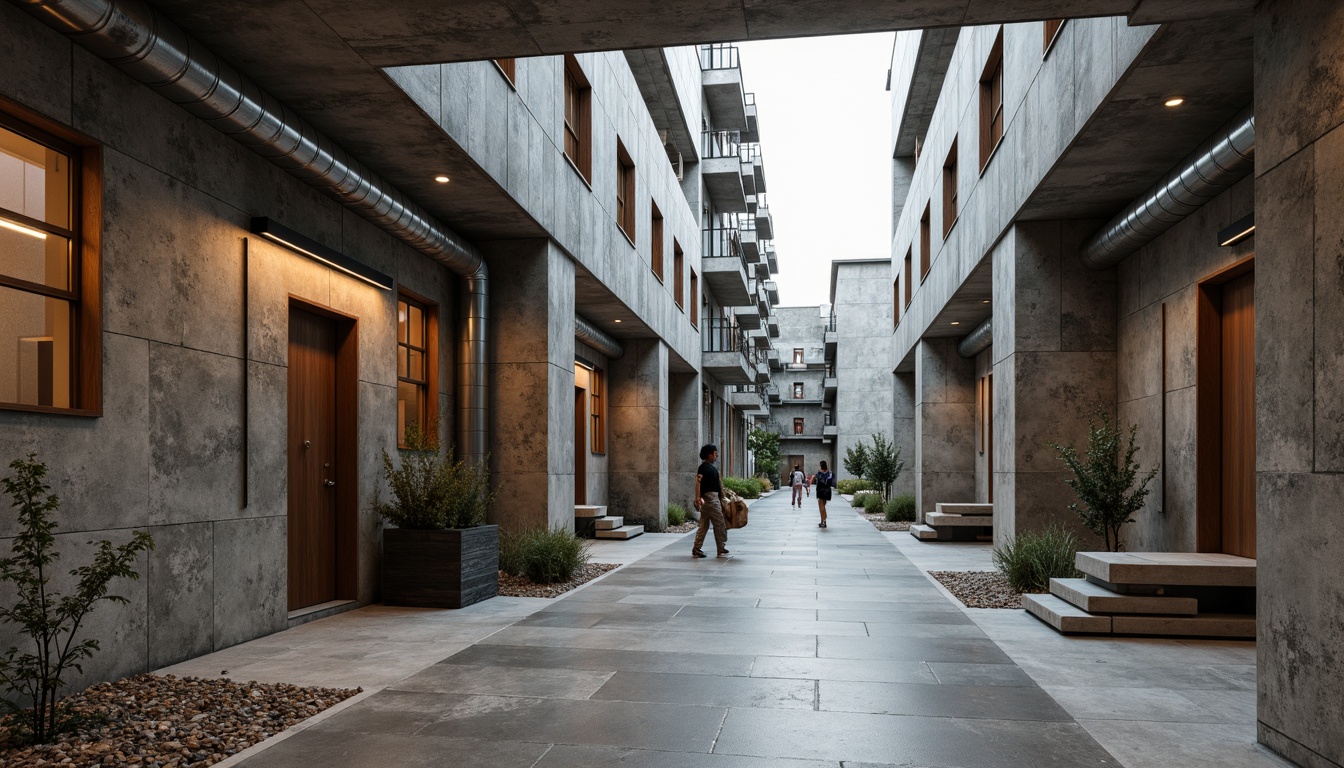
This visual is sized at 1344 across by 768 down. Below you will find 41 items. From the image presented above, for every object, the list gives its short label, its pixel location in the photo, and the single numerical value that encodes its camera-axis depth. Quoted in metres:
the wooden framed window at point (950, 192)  16.56
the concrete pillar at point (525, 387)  11.55
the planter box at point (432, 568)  8.86
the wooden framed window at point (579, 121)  13.52
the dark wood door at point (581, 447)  18.31
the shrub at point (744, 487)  32.06
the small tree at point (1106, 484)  9.61
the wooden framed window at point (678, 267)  22.62
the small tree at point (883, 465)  24.77
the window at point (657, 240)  19.84
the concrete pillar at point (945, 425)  20.55
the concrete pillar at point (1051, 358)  11.16
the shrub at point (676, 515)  20.62
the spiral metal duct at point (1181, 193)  7.27
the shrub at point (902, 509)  22.28
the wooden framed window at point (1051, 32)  9.39
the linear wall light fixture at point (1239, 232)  7.45
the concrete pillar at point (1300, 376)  4.17
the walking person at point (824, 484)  22.04
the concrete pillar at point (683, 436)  24.41
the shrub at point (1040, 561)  9.46
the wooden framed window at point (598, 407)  19.42
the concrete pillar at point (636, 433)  19.98
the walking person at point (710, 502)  14.16
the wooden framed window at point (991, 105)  12.80
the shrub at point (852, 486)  34.41
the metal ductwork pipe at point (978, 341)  17.41
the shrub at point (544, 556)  10.48
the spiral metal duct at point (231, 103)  5.23
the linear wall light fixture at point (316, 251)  7.22
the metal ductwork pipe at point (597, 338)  16.39
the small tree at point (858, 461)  31.58
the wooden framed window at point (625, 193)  16.73
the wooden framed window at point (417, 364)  10.33
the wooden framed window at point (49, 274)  5.16
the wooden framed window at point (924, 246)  20.28
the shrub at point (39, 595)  4.55
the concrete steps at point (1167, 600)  7.51
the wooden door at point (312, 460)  8.31
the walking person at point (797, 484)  31.05
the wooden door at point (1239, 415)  8.34
